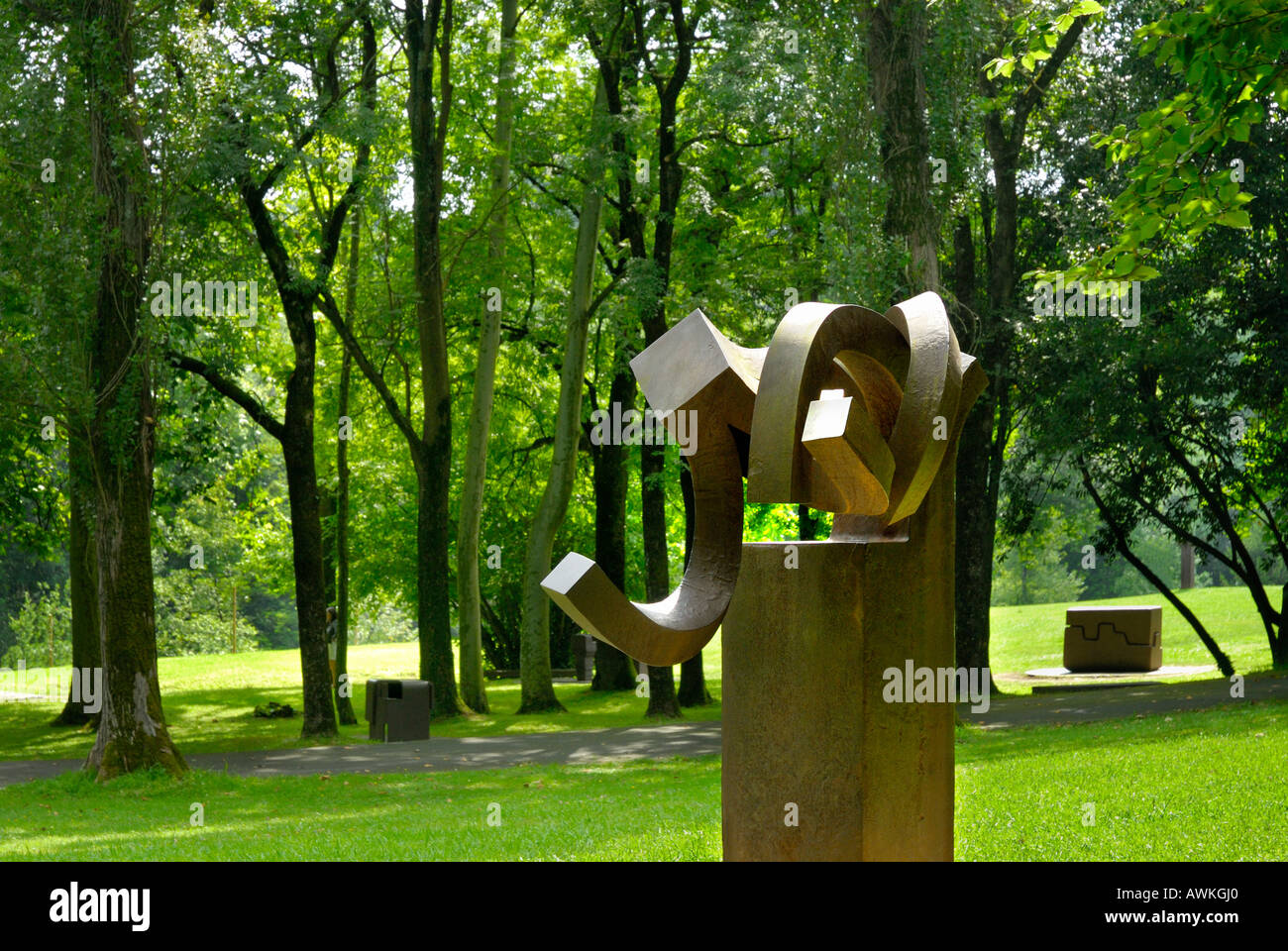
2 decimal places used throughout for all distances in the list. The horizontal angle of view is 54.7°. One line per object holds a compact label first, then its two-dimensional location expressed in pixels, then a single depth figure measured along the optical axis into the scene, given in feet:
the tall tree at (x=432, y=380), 73.10
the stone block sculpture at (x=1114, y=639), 97.25
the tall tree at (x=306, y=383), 63.98
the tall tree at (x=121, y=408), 48.88
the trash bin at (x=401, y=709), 63.72
